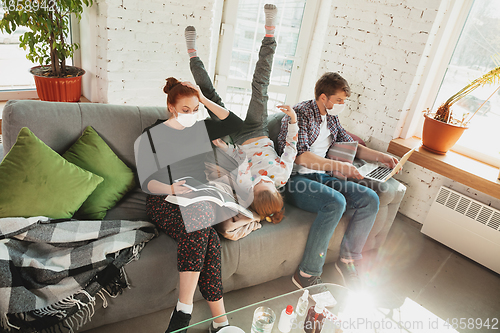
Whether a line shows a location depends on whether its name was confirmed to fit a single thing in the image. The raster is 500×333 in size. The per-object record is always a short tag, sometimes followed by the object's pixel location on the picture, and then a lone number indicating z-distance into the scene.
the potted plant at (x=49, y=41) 2.02
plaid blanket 1.09
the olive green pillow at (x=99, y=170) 1.49
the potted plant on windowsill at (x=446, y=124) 2.10
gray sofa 1.37
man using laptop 1.74
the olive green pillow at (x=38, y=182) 1.25
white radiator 2.12
